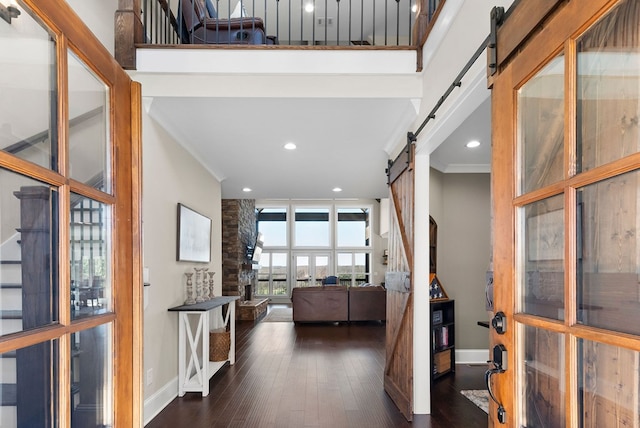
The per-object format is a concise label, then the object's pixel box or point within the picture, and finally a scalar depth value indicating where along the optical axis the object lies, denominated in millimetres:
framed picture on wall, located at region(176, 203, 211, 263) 4289
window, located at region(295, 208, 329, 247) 13852
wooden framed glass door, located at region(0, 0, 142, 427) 974
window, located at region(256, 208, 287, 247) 13765
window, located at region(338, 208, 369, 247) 13906
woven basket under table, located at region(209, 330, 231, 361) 4902
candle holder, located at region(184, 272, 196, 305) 4441
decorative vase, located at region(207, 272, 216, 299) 5280
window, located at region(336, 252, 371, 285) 13812
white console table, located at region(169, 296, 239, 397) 4105
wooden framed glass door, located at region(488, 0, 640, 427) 956
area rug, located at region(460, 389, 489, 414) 3824
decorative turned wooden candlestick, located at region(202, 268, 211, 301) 4876
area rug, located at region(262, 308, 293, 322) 9366
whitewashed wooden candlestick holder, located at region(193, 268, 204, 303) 4706
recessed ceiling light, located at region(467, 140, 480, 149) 4440
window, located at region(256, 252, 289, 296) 13594
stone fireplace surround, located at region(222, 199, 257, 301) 10102
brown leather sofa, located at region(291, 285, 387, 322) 8508
